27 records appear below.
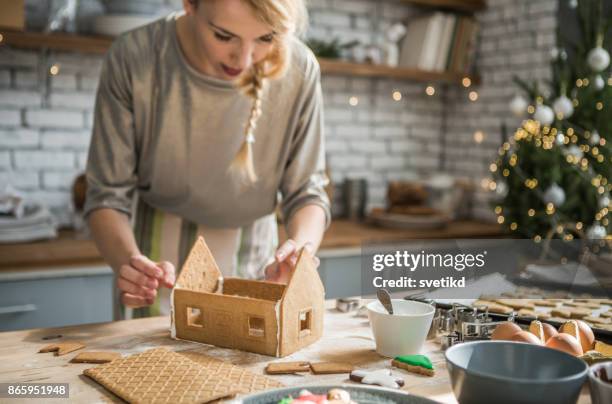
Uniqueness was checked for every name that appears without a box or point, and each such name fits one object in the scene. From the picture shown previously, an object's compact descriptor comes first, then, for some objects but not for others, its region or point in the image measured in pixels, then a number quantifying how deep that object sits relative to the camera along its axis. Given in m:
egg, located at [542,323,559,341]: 1.12
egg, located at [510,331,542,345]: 1.04
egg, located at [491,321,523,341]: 1.10
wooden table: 1.03
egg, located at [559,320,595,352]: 1.12
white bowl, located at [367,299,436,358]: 1.15
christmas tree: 2.83
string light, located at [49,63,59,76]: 3.01
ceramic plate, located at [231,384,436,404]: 0.84
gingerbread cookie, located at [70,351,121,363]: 1.11
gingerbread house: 1.17
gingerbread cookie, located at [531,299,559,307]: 1.33
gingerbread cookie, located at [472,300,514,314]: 1.29
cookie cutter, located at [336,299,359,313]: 1.50
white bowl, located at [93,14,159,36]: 2.88
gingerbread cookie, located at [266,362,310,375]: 1.07
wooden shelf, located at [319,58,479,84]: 3.42
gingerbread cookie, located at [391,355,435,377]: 1.08
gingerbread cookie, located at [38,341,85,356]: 1.17
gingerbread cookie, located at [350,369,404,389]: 1.01
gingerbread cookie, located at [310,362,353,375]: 1.08
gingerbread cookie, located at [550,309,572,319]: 1.26
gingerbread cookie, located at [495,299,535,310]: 1.31
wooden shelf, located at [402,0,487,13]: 3.70
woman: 1.67
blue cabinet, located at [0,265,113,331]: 2.40
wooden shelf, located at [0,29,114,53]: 2.72
